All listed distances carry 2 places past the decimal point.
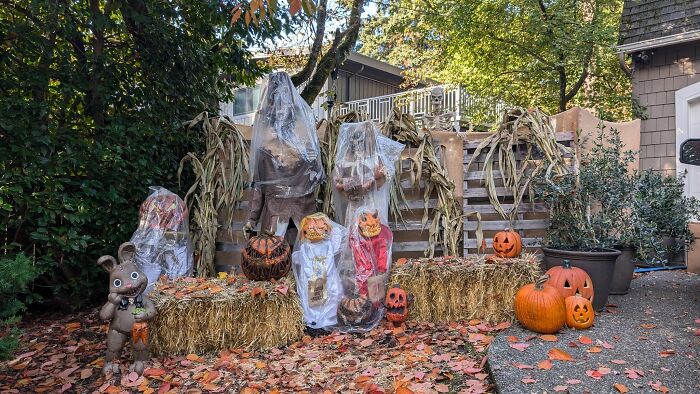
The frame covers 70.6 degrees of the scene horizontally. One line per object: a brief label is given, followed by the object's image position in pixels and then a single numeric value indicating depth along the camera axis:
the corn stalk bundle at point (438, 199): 4.67
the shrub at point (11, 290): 2.56
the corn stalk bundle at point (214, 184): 5.00
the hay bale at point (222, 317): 3.53
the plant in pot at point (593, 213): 4.13
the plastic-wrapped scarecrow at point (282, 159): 4.38
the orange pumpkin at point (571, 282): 3.68
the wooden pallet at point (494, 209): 4.74
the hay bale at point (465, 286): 3.95
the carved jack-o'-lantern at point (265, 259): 3.96
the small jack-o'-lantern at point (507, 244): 4.16
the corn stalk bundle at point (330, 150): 4.93
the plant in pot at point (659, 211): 4.25
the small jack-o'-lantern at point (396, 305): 3.92
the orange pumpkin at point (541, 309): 3.37
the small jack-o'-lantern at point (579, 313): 3.48
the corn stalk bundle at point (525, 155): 4.64
